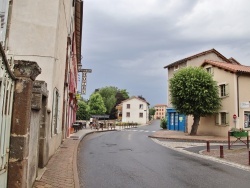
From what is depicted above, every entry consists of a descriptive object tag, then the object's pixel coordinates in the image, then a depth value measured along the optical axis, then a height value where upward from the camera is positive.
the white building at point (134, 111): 60.43 +0.28
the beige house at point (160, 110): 129.38 +1.34
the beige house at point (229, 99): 19.16 +1.27
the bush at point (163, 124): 33.00 -1.81
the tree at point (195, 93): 19.36 +1.77
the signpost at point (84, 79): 27.53 +4.21
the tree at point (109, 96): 73.99 +5.65
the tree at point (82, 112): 50.55 -0.21
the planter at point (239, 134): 12.67 -1.23
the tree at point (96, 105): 61.06 +1.83
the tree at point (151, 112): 105.28 +0.05
